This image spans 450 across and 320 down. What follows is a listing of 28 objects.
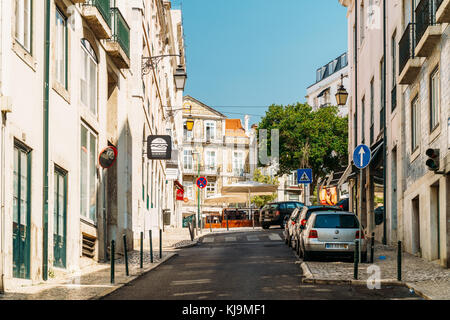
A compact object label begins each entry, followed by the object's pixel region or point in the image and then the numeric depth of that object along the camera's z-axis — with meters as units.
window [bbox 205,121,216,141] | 89.25
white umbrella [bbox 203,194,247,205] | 51.43
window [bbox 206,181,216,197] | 89.56
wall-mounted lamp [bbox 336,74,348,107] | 32.50
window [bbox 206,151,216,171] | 90.06
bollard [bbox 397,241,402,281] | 15.31
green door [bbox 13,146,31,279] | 14.59
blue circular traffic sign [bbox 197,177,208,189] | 37.38
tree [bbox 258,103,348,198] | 68.69
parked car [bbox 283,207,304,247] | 26.82
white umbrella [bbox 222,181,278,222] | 47.09
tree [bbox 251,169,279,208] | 85.00
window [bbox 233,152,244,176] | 91.44
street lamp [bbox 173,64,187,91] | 29.06
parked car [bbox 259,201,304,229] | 41.88
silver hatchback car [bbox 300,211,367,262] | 20.75
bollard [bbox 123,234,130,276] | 16.93
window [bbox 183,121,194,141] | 89.25
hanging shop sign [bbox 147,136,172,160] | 29.94
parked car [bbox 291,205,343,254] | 23.77
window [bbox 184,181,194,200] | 87.56
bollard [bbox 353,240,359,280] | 15.64
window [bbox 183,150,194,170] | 87.94
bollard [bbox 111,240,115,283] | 15.38
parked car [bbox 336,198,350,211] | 45.09
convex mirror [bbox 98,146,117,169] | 17.67
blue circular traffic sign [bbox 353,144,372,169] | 23.80
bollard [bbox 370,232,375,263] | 20.01
